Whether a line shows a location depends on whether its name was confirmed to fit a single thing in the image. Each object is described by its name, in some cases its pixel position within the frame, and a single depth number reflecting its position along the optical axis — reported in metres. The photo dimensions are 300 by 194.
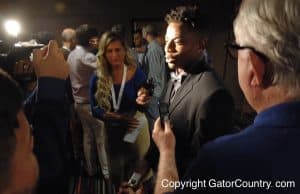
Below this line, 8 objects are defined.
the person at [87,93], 1.29
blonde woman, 1.34
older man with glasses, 0.50
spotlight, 1.05
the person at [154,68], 1.25
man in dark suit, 1.06
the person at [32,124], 0.72
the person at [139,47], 1.36
